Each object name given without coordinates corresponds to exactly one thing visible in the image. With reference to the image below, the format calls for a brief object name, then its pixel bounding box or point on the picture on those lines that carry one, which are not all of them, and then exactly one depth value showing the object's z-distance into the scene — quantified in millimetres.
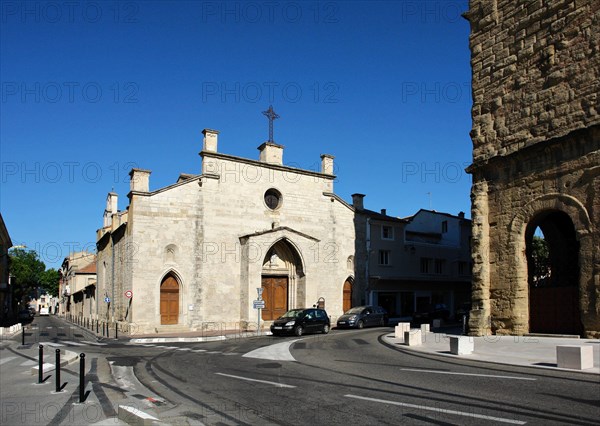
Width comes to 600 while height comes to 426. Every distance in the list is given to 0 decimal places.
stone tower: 17375
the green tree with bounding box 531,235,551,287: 23555
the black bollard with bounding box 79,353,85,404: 9375
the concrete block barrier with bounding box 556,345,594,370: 11453
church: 30359
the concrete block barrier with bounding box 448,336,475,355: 14988
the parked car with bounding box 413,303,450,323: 36094
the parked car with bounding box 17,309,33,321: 63000
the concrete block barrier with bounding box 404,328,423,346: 18531
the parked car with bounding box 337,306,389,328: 31641
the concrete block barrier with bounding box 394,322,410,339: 22188
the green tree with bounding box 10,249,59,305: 85312
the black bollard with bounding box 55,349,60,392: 10477
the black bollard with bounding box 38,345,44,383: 11860
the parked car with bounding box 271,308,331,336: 27062
